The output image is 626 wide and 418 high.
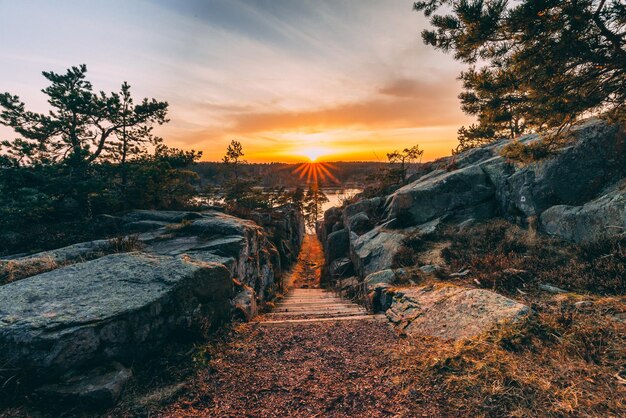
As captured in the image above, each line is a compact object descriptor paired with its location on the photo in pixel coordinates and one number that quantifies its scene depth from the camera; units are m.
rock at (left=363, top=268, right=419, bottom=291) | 8.79
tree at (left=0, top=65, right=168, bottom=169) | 11.52
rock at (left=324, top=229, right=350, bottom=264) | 21.52
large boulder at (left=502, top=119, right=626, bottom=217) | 8.71
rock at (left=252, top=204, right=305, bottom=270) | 23.06
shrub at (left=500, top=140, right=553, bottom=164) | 7.77
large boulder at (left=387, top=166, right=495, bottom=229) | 12.82
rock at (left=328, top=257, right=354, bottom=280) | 17.66
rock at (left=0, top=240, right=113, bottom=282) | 5.77
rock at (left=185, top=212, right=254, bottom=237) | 10.16
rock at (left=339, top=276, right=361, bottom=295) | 13.13
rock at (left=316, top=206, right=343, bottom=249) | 29.33
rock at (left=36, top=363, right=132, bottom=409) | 3.45
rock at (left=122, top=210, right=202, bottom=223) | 11.57
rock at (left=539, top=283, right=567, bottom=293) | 6.09
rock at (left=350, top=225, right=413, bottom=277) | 11.99
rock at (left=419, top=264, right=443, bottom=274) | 8.71
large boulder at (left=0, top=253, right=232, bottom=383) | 3.64
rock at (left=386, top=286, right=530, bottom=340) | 5.12
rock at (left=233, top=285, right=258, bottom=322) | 7.11
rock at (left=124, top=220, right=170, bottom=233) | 10.55
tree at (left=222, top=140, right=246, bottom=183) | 26.99
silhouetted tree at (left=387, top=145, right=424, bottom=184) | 25.97
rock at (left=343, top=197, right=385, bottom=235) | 17.94
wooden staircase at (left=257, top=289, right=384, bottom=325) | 7.50
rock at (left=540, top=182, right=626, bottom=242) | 7.16
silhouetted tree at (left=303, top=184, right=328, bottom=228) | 54.04
